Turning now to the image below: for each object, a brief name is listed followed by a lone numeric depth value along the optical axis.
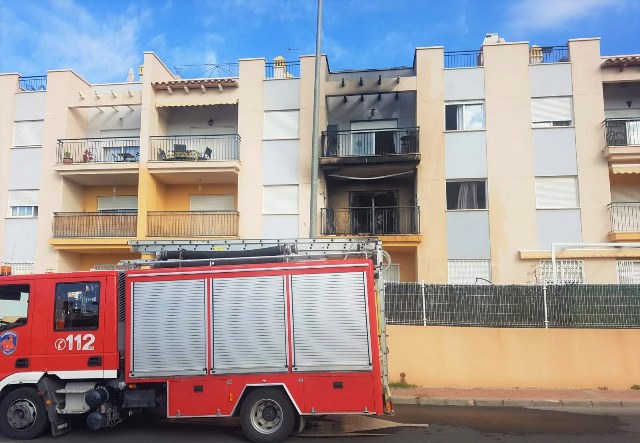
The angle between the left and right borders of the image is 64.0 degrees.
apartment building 18.34
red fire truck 7.15
